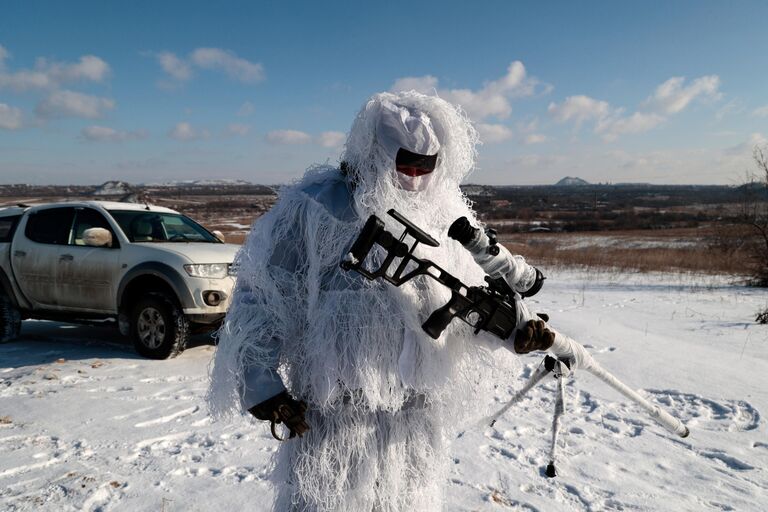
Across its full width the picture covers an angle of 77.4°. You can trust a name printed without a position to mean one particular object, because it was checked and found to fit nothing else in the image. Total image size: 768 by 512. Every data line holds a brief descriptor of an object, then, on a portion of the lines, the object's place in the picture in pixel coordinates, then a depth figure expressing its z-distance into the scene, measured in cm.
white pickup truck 510
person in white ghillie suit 158
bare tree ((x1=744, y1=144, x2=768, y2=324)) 1097
